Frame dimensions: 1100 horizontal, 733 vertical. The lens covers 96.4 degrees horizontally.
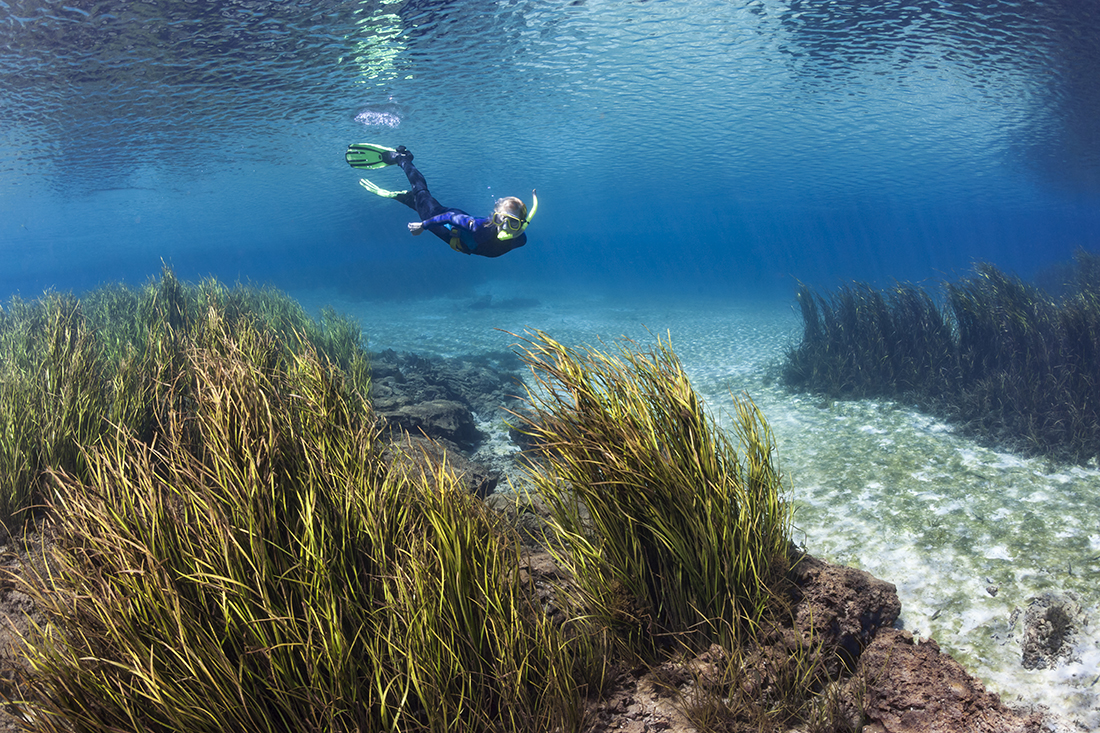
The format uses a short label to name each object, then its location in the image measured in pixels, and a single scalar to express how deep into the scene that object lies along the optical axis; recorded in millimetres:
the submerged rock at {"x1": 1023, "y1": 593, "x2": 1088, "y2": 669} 3371
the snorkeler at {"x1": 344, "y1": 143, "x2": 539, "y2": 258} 6047
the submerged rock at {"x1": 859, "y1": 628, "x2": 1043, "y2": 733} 2465
